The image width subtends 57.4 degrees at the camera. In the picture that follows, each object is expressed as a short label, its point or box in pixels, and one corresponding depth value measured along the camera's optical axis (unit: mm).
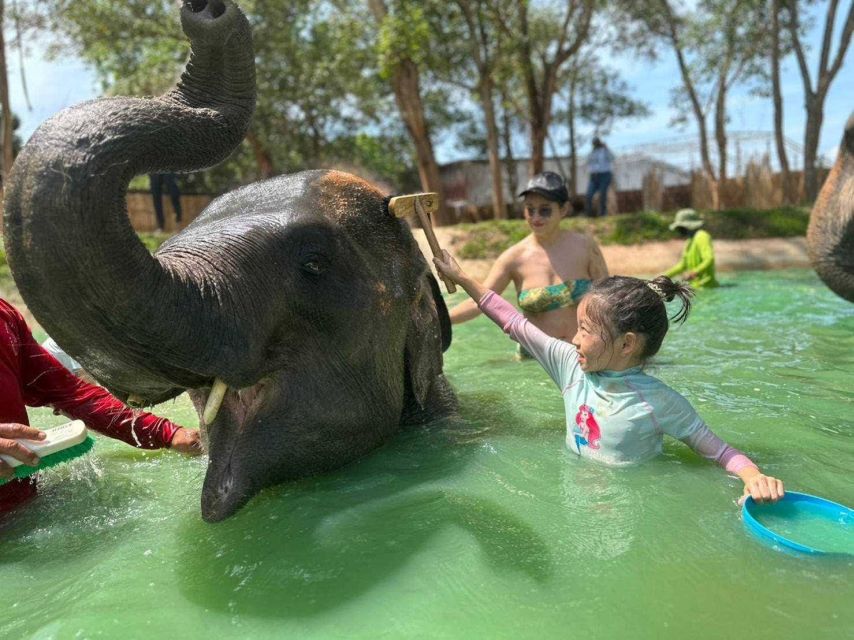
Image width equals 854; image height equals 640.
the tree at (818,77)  17453
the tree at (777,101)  18756
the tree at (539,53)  17281
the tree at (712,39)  22078
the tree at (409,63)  14742
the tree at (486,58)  17312
